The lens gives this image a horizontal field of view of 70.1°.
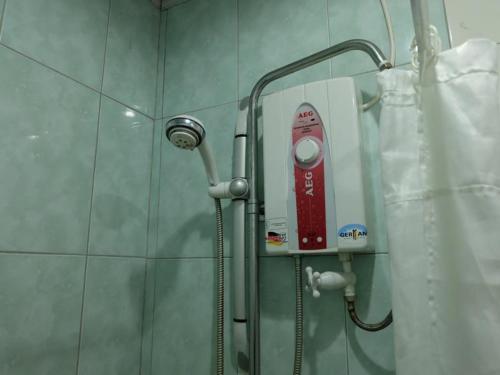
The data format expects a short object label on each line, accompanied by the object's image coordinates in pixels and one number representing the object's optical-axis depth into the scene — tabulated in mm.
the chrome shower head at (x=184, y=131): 781
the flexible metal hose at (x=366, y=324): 718
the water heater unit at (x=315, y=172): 756
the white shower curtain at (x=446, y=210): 492
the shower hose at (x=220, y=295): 821
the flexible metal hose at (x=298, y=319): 761
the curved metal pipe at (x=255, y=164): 815
